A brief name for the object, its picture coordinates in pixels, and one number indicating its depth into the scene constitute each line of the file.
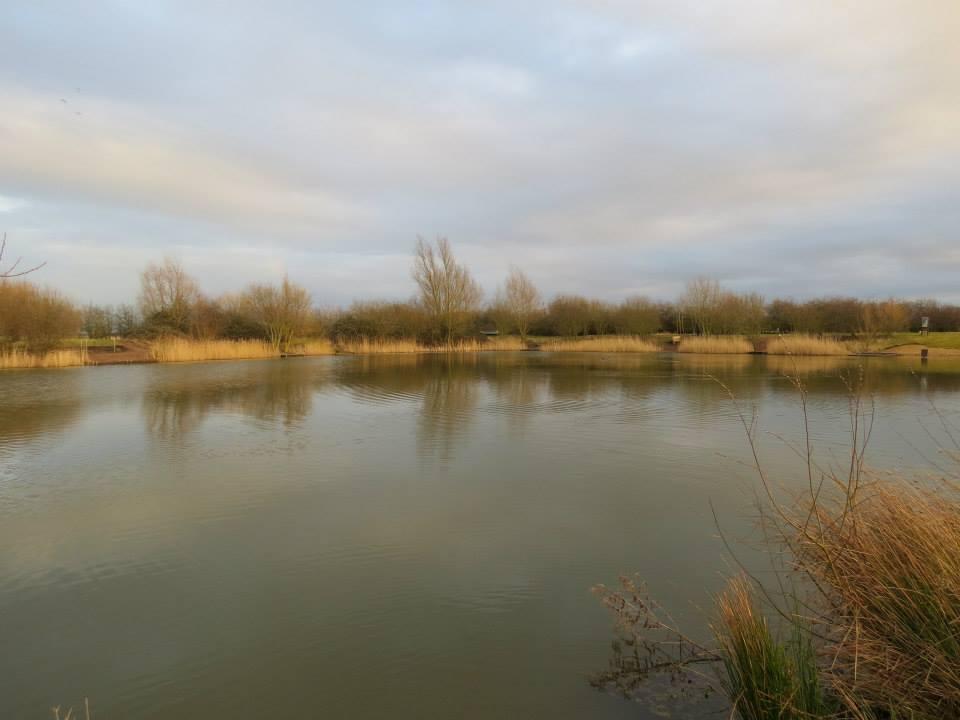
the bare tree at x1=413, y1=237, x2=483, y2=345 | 33.97
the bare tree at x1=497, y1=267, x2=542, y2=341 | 38.94
